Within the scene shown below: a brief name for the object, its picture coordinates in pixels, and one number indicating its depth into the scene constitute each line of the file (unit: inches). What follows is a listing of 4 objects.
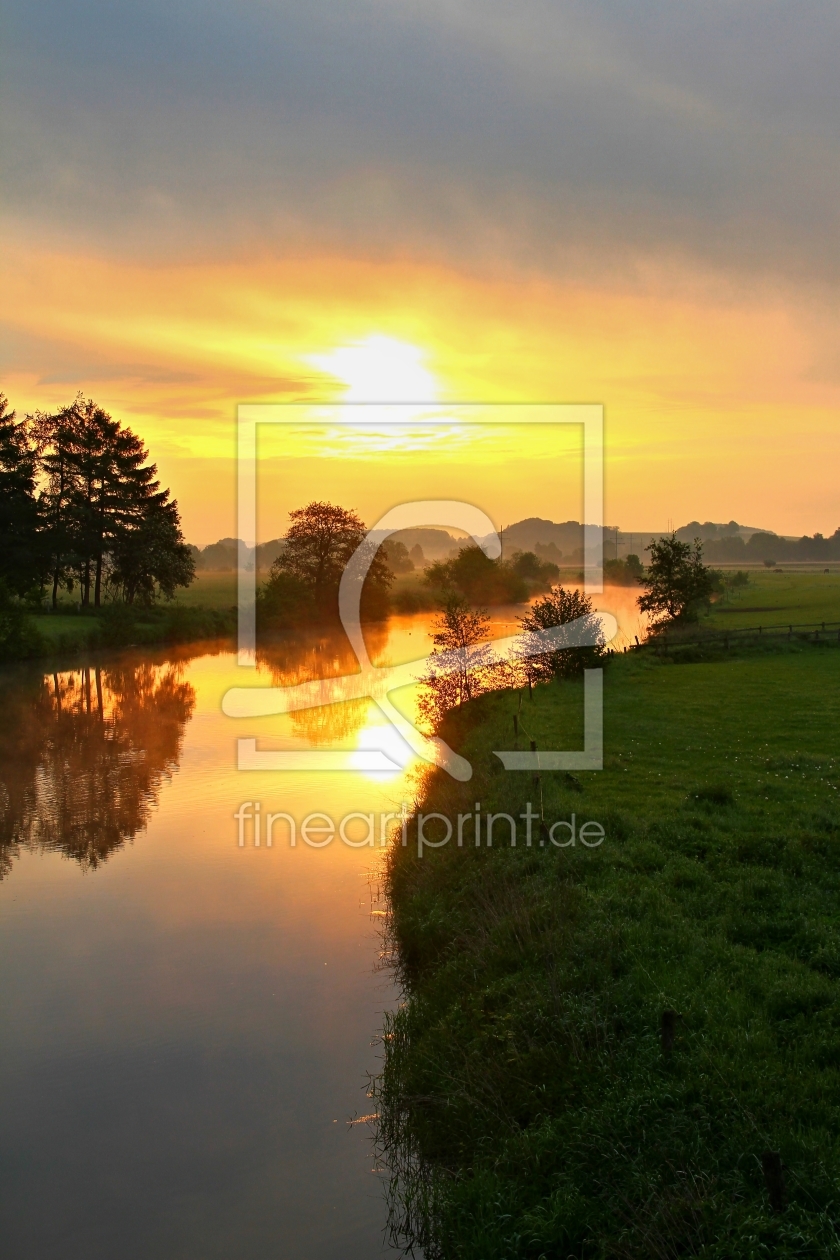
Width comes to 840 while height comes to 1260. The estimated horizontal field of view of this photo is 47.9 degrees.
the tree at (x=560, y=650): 1454.2
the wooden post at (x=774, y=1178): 239.1
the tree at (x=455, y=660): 1238.3
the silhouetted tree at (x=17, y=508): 2122.3
